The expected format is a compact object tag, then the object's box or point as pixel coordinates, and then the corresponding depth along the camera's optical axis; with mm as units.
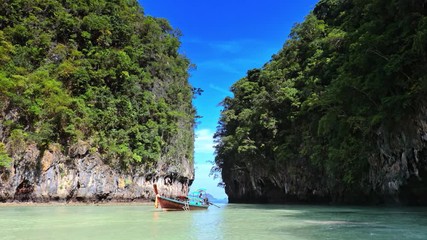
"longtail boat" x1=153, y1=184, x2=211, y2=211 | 18234
